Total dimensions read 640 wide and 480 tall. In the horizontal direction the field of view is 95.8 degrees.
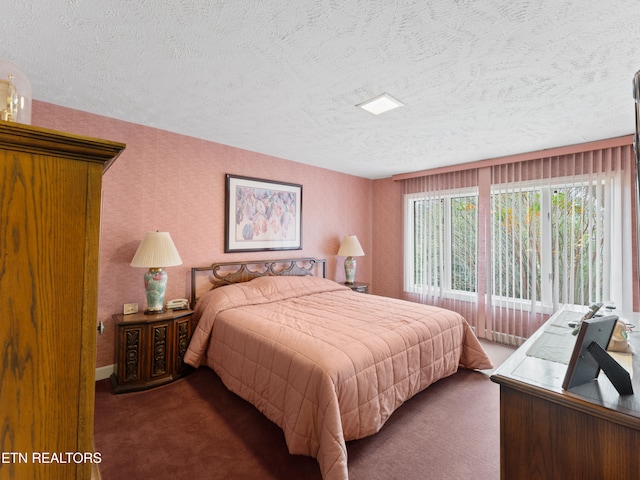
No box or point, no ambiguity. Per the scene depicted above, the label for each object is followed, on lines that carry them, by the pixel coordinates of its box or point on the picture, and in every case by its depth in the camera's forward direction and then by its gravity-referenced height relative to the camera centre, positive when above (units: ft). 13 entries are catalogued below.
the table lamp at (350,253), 14.84 -0.35
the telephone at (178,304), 9.43 -1.98
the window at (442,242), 13.85 +0.26
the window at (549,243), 10.57 +0.21
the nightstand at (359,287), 14.34 -2.02
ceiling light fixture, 7.48 +3.86
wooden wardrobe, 2.00 -0.40
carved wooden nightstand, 8.01 -3.06
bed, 5.54 -2.56
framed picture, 11.62 +1.31
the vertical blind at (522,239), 10.21 +0.37
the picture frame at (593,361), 3.43 -1.38
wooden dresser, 3.16 -2.12
